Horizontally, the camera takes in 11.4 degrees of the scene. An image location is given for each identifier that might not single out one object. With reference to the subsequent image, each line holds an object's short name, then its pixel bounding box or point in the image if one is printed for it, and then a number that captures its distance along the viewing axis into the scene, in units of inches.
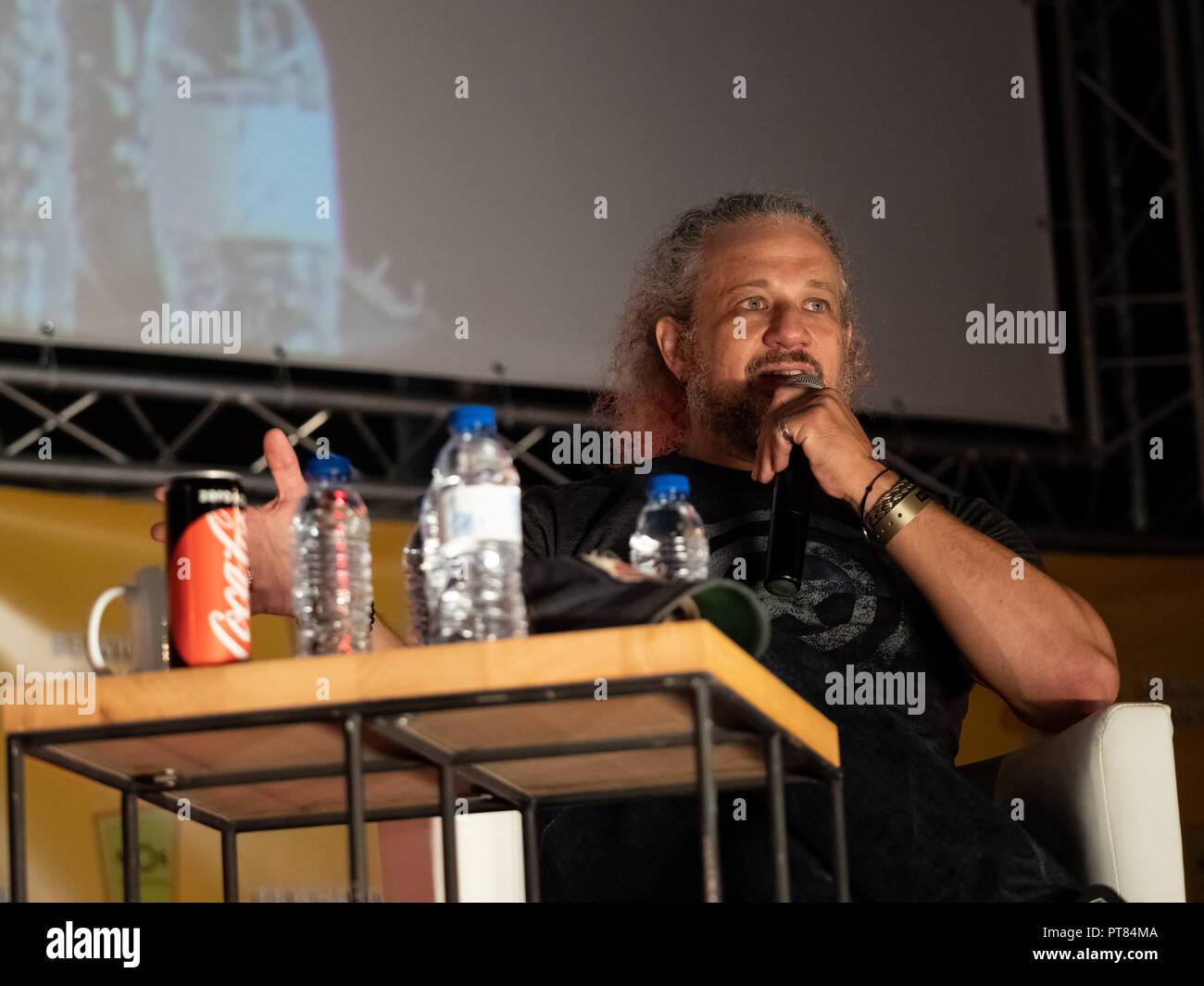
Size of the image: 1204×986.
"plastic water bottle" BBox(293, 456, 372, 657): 178.5
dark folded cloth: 170.6
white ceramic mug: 176.6
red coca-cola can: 172.2
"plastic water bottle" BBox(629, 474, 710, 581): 192.0
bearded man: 184.8
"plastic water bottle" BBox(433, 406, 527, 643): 172.6
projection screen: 305.0
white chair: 193.0
